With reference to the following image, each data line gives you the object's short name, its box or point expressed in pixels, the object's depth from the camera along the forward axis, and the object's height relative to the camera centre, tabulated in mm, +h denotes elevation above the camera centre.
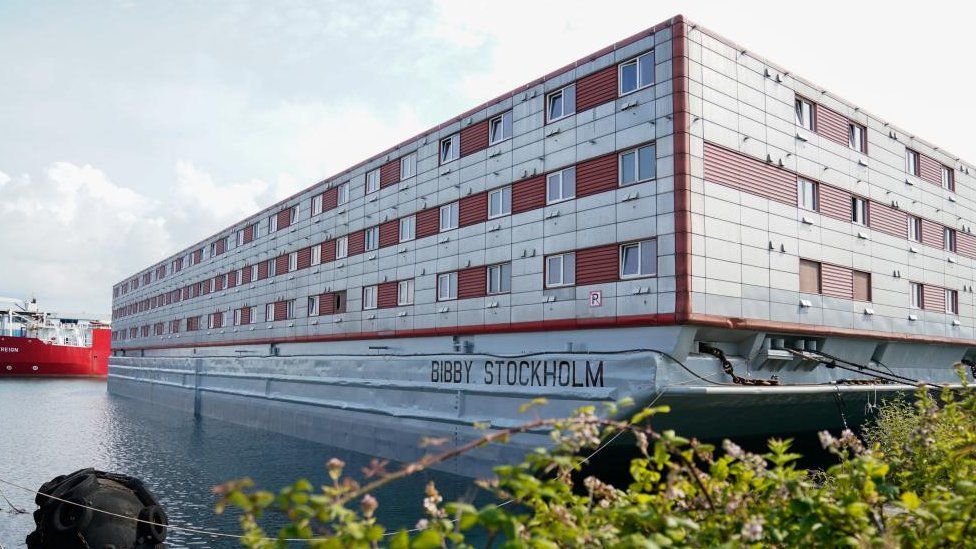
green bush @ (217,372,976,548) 3393 -967
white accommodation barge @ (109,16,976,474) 17453 +2485
